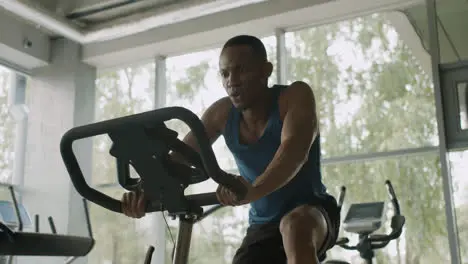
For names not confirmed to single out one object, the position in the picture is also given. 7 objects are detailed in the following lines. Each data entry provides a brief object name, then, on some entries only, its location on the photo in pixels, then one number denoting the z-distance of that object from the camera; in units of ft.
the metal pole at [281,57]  16.74
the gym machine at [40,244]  5.09
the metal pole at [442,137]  13.23
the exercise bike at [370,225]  10.89
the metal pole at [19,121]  19.69
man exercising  5.11
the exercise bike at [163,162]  4.14
